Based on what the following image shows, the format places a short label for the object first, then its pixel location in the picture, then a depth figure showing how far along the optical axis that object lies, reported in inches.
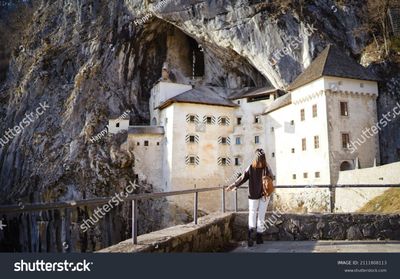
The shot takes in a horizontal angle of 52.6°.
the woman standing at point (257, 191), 298.0
